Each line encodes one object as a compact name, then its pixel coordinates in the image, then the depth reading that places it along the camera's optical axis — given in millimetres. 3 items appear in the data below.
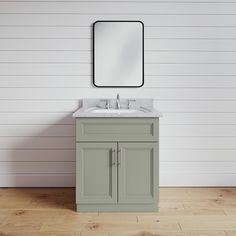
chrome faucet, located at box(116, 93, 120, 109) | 3709
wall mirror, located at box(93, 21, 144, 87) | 3760
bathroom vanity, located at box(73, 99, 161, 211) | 3074
